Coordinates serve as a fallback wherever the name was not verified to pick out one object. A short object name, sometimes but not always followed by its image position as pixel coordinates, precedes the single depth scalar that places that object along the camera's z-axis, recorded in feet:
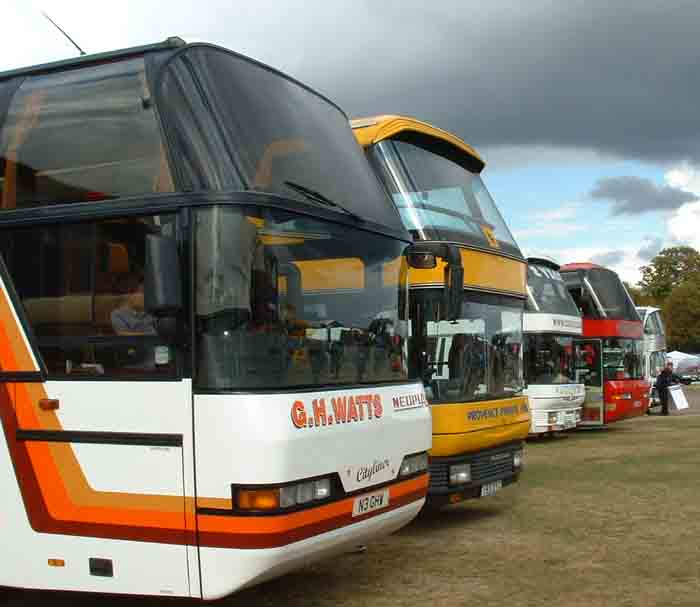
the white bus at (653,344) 114.87
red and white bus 81.82
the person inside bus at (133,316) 19.95
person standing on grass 109.09
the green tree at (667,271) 370.12
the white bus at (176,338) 19.22
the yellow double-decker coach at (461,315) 33.83
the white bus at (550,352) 69.87
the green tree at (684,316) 323.57
